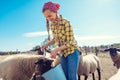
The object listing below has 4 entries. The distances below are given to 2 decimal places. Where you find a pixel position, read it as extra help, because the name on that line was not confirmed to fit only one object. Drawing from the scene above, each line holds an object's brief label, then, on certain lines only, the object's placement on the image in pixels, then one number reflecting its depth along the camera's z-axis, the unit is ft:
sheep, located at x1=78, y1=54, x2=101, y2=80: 11.04
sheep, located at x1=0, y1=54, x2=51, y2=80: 7.30
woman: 4.80
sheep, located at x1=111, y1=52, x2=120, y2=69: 13.94
